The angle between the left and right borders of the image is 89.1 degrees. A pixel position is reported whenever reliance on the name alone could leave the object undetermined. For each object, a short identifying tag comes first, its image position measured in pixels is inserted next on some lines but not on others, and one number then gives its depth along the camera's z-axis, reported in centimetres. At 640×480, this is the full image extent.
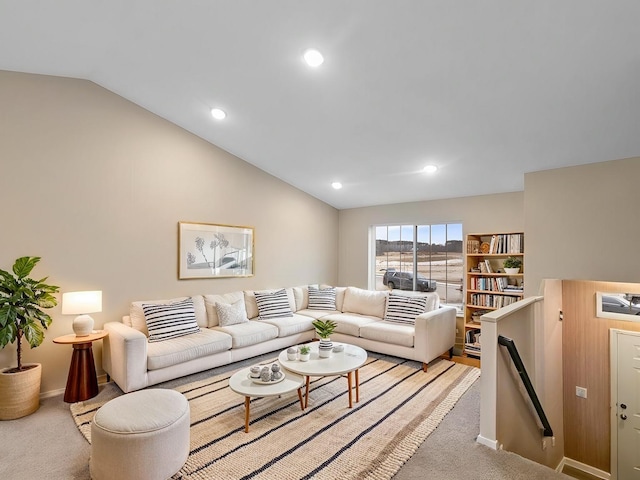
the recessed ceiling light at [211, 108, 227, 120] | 371
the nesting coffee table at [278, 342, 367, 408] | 285
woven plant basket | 269
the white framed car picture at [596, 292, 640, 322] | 378
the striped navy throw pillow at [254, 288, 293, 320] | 470
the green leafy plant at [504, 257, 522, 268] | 431
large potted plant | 267
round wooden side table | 302
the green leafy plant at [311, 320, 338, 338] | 332
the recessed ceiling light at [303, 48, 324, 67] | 261
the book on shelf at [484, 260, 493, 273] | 459
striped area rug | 214
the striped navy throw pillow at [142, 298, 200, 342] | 356
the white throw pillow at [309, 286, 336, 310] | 541
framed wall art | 427
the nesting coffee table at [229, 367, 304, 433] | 254
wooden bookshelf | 433
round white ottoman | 183
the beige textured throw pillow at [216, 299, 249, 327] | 423
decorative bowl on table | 270
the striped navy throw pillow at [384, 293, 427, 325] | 445
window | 518
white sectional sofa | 321
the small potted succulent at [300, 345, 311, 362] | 311
